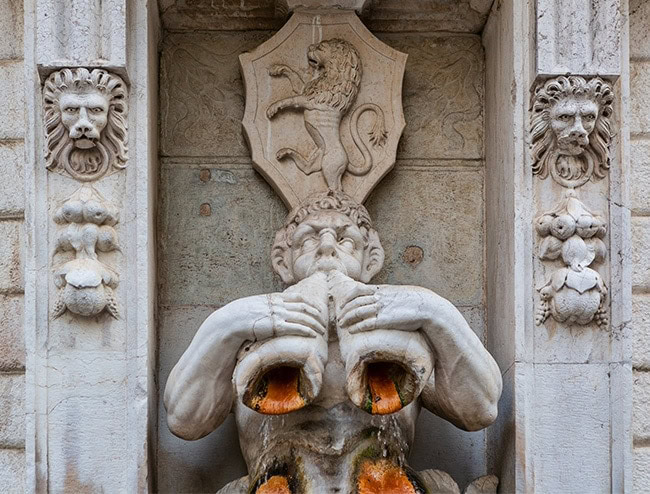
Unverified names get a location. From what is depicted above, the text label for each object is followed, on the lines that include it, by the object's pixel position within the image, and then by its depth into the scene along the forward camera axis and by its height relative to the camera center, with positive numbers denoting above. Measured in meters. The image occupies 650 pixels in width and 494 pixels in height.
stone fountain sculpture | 5.94 -0.46
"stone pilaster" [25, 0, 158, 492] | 6.22 -0.06
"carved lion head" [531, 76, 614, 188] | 6.42 +0.38
